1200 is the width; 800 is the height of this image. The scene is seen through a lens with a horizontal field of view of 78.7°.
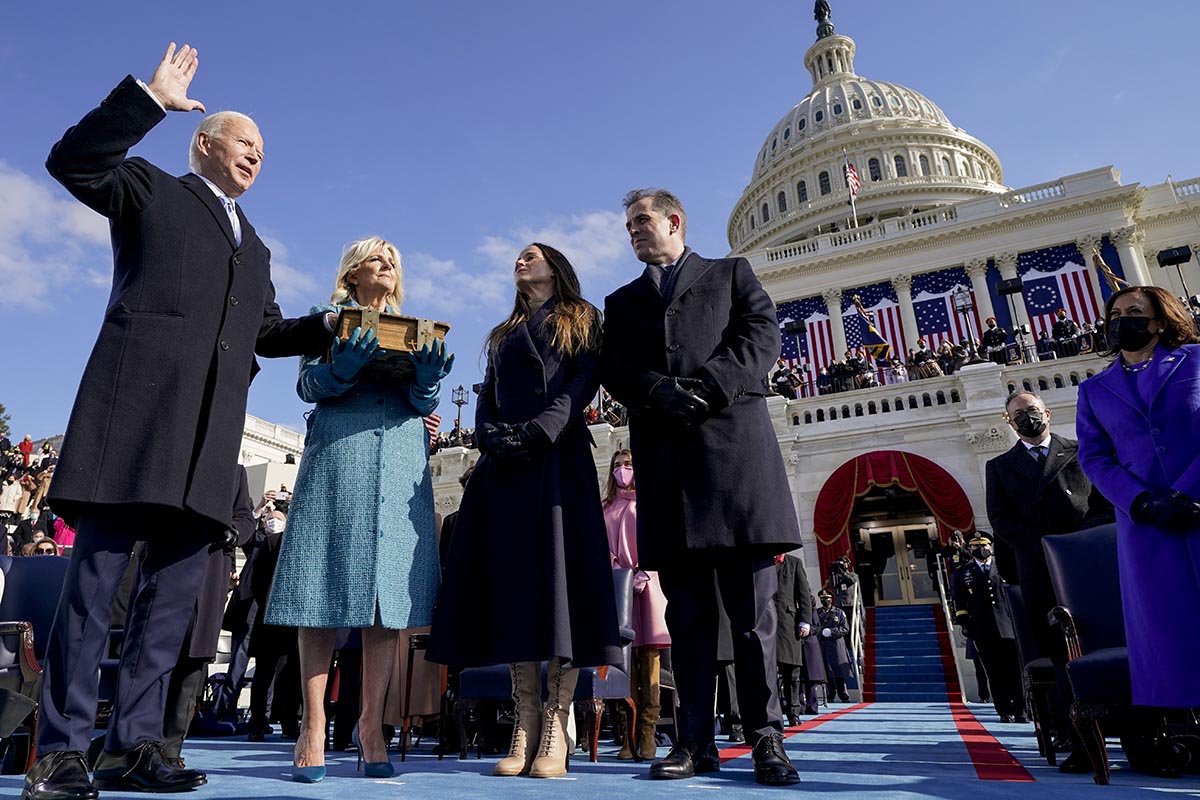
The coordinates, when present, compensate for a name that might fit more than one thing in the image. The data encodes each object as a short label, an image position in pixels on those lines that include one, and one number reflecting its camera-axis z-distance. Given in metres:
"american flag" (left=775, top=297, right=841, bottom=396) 30.41
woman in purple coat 2.68
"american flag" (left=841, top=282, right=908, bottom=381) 30.06
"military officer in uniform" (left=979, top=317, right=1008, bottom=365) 19.81
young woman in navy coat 2.75
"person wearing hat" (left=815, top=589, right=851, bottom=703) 11.86
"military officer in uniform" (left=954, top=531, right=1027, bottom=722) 7.56
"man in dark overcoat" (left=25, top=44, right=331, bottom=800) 2.15
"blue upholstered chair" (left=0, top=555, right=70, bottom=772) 2.23
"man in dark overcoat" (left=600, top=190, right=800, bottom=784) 2.78
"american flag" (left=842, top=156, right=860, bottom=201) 40.88
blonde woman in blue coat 2.58
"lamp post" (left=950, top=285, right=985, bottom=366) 29.38
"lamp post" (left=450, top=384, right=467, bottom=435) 28.25
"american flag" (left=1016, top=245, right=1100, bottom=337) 27.58
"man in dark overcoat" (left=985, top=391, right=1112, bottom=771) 4.18
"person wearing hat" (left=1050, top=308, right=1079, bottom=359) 18.58
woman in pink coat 4.15
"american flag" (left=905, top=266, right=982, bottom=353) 29.52
